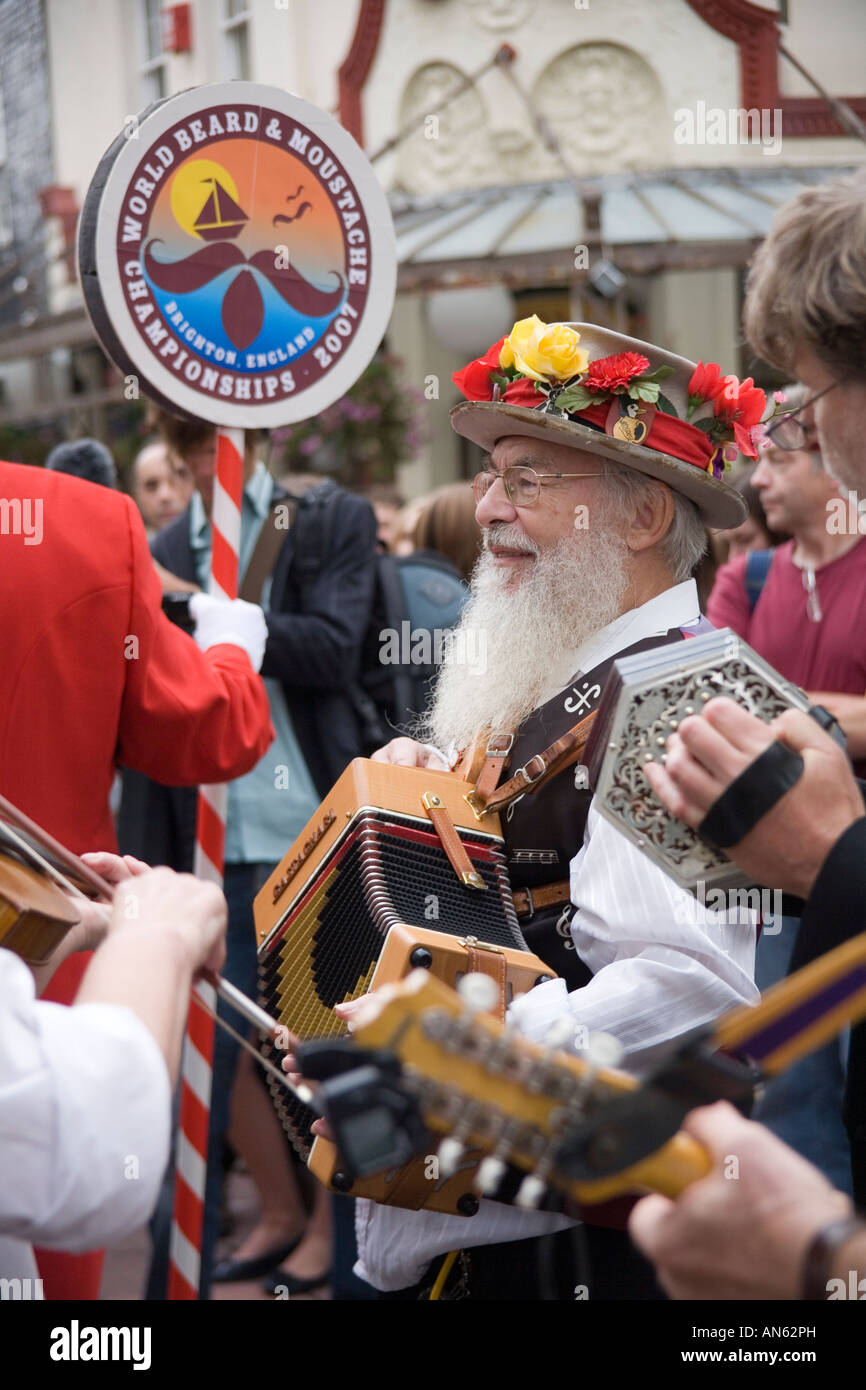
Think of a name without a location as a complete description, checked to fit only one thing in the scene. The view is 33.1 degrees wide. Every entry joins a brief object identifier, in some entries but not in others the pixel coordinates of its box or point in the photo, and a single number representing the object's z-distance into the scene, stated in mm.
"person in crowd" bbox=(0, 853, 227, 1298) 1392
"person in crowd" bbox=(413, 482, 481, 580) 4965
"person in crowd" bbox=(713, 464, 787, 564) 5031
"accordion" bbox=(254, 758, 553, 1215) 2107
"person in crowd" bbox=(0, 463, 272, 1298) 2596
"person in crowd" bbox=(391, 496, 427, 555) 5804
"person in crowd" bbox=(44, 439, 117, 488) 4137
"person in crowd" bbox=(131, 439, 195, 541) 5461
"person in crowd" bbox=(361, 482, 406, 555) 5673
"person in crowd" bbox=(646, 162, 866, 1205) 1617
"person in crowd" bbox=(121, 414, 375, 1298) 3984
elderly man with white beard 2104
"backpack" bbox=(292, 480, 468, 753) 4168
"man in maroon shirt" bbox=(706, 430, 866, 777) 4145
